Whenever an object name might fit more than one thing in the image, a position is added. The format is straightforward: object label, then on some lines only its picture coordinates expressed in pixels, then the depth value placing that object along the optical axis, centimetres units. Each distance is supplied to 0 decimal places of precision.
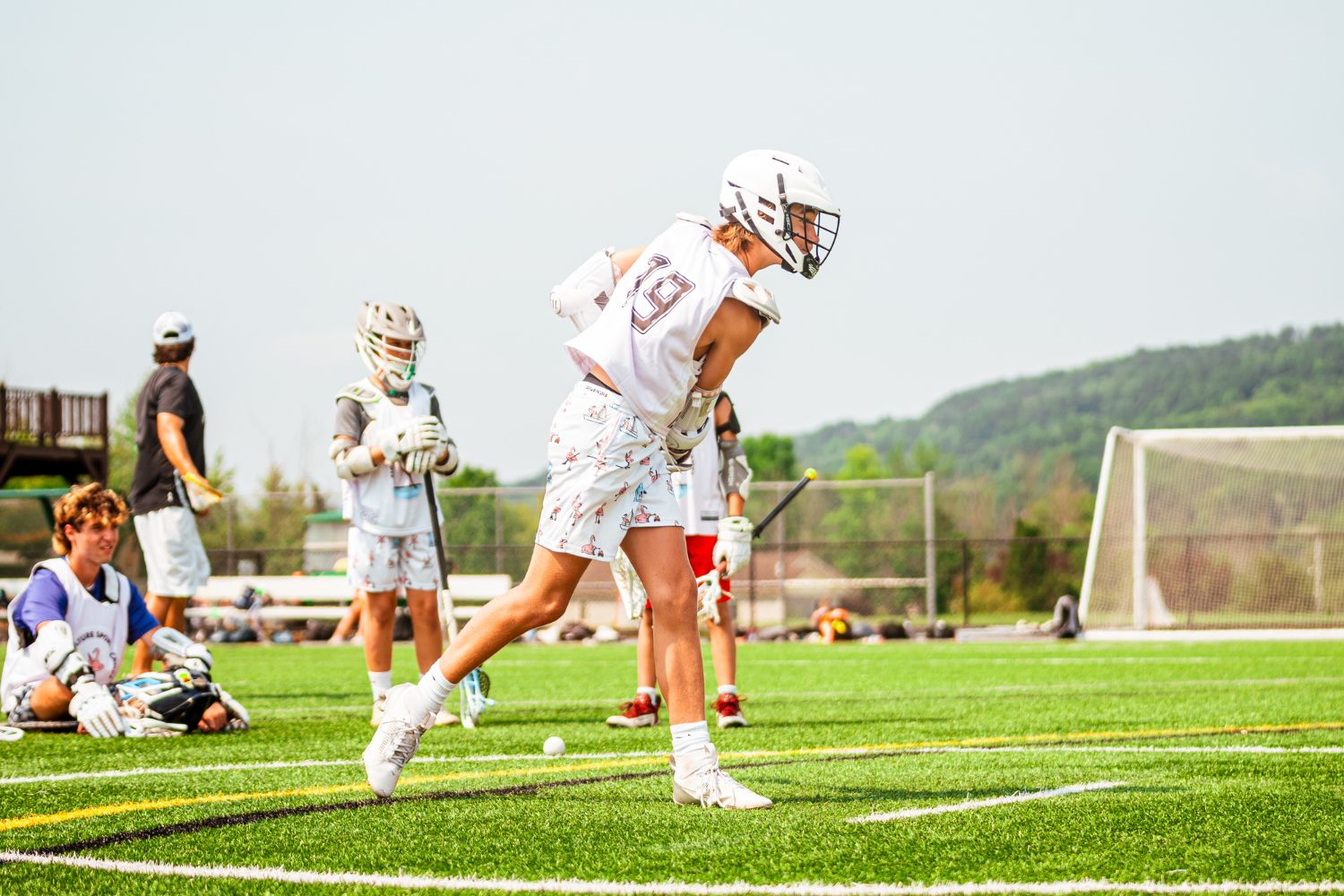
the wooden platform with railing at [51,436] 7387
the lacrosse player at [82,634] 1597
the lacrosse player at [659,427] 1010
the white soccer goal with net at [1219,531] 5003
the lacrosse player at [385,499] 1730
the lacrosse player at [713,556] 1680
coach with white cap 1978
